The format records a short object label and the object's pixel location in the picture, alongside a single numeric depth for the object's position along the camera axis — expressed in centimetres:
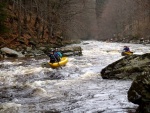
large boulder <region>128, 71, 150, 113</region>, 641
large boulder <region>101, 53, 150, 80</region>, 1245
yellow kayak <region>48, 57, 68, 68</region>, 1669
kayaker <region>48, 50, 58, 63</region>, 1719
